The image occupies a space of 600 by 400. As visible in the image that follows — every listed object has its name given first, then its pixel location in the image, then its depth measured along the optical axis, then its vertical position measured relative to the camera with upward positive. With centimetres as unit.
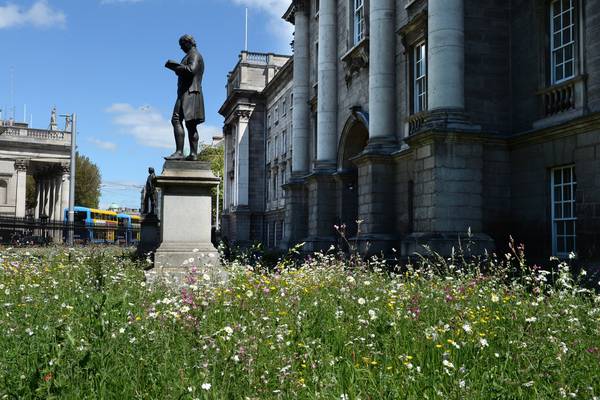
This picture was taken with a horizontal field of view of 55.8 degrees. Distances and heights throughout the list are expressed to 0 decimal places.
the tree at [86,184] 7744 +580
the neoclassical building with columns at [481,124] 1304 +283
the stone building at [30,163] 6275 +706
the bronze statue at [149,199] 2609 +125
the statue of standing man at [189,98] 1167 +267
